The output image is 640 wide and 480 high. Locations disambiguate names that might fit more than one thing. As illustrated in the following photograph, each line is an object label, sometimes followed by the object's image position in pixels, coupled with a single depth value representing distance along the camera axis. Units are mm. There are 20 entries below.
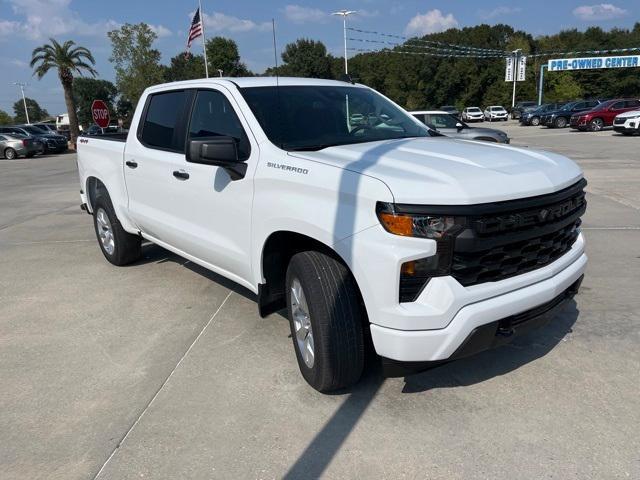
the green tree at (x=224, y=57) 66188
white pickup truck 2566
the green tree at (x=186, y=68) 62200
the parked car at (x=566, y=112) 33656
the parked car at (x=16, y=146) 26625
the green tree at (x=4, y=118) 100394
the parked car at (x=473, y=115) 52375
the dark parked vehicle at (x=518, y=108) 53156
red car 28203
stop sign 14570
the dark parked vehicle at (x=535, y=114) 38219
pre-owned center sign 53031
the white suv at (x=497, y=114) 52031
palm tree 35125
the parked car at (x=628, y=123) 23525
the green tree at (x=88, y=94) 93938
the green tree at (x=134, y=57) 38094
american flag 19859
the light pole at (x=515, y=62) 60684
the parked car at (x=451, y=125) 14297
